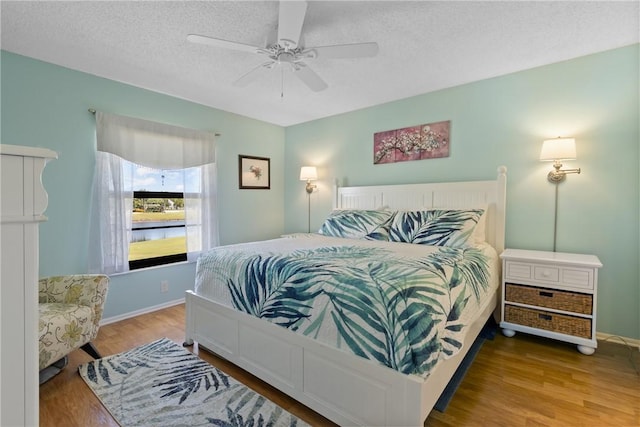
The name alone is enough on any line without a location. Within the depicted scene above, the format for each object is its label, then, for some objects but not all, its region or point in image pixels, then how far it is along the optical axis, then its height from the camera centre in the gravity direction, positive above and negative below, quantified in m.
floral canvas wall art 3.32 +0.76
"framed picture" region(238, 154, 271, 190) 4.21 +0.47
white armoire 0.63 -0.17
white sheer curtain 2.88 +0.29
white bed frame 1.36 -0.91
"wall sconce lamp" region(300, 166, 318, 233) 4.21 +0.45
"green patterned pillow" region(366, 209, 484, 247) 2.55 -0.19
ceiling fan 1.65 +1.06
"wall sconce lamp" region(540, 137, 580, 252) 2.46 +0.45
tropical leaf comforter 1.37 -0.49
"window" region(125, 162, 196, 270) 3.23 -0.17
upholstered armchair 1.86 -0.76
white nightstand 2.27 -0.71
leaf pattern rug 1.64 -1.19
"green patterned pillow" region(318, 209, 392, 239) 3.06 -0.19
